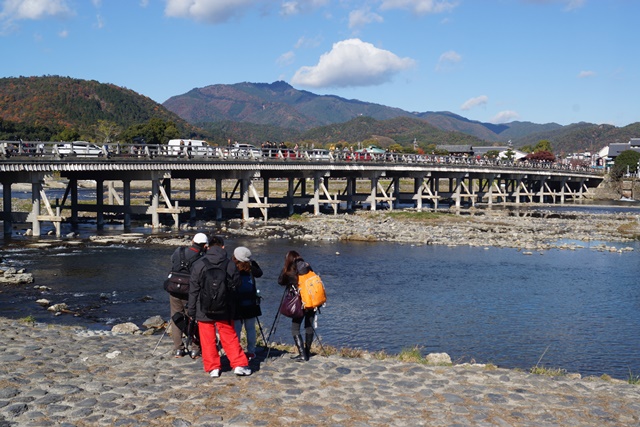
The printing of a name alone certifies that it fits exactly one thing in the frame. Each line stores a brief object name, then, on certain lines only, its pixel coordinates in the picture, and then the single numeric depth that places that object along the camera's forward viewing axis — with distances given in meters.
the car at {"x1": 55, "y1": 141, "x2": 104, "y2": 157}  34.59
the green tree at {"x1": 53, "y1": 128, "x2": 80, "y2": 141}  109.19
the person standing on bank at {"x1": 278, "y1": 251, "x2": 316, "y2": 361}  9.90
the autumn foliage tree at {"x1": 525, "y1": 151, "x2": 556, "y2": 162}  139.12
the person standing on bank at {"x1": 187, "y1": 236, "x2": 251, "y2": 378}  8.91
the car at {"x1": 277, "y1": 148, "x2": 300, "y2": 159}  49.49
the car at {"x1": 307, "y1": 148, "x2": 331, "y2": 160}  54.62
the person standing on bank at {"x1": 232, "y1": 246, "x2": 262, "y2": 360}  9.58
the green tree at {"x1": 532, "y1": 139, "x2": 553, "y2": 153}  166.66
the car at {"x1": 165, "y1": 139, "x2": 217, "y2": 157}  41.91
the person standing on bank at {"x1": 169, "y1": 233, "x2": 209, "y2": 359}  9.71
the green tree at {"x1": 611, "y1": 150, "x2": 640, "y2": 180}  98.96
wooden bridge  32.81
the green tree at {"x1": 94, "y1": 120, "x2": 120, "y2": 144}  117.70
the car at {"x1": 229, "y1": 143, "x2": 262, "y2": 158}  47.34
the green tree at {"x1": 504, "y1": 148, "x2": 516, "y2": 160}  146.25
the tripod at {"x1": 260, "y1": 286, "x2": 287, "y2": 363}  10.17
